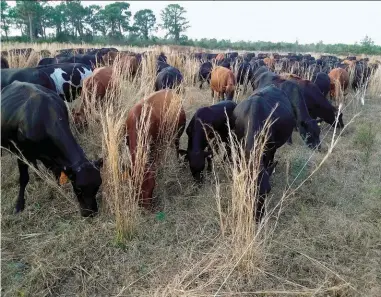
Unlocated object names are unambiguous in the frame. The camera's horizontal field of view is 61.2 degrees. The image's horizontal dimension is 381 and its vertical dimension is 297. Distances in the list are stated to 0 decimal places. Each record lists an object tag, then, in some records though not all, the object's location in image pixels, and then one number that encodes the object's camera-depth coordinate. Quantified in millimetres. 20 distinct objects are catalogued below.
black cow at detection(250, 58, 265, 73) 11914
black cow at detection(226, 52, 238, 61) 19656
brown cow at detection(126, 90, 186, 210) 3730
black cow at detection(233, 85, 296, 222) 3340
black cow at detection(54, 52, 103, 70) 10148
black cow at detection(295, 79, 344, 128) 7133
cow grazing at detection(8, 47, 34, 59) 11327
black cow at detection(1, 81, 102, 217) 3475
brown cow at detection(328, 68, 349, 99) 9834
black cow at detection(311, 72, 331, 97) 9695
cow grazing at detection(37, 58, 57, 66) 9826
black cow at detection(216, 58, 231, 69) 13425
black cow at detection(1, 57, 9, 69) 8338
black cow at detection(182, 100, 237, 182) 4285
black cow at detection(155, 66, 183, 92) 7875
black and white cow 5781
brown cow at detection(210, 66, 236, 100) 9109
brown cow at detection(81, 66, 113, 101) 6173
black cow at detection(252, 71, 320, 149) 6062
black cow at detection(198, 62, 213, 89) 12281
